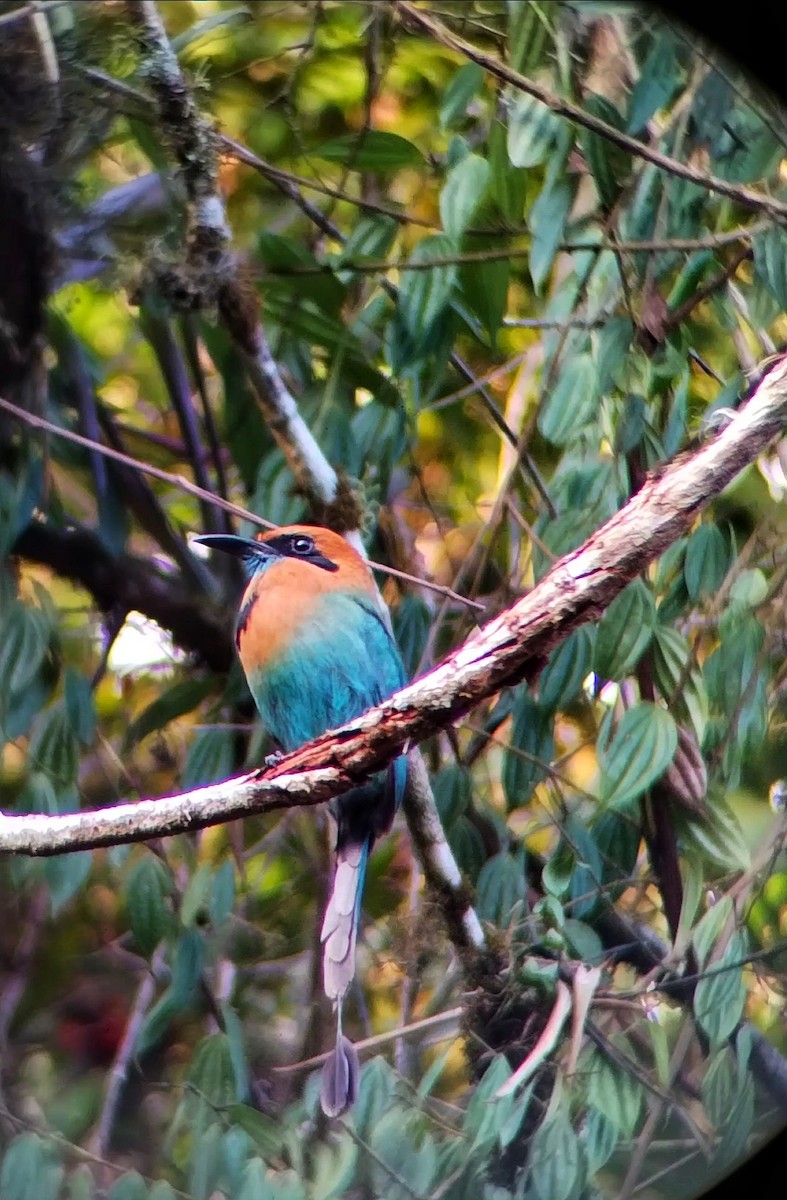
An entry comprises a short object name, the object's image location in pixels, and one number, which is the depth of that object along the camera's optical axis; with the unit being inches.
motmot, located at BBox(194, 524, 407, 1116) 431.8
